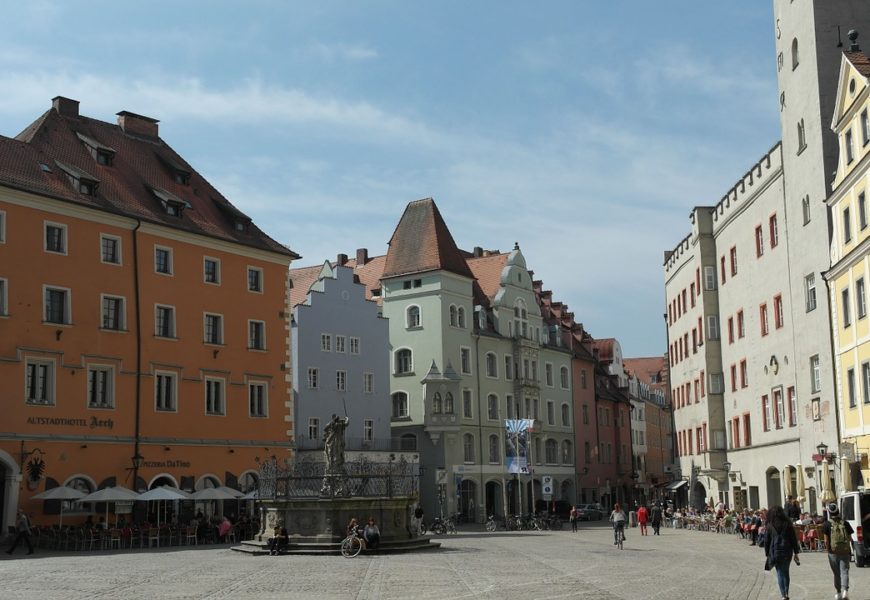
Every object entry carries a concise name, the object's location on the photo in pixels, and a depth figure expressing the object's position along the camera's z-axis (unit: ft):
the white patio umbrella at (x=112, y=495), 136.77
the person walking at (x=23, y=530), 120.47
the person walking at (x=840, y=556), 65.05
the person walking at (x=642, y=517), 170.71
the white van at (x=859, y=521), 90.53
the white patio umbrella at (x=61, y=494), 135.44
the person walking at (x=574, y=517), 193.16
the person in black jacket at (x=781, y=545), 64.39
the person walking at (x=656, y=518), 171.77
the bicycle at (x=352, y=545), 108.17
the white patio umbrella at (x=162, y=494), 140.05
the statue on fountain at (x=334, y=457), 116.37
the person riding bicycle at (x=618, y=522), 132.36
